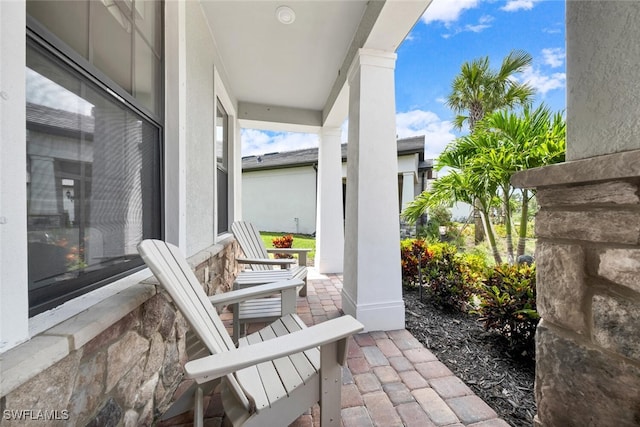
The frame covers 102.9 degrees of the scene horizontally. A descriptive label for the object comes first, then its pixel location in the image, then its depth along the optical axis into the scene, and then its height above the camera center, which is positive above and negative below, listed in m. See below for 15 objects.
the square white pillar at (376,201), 2.40 +0.10
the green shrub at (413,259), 3.31 -0.64
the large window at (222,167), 3.66 +0.67
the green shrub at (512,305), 1.84 -0.71
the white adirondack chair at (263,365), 0.89 -0.62
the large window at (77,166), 0.88 +0.20
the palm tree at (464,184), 3.11 +0.36
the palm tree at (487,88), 6.34 +3.38
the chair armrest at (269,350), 0.82 -0.49
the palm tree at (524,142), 2.59 +0.76
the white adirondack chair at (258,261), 2.48 -0.58
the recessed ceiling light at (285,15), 2.33 +1.85
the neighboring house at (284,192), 10.94 +0.87
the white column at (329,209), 4.47 +0.05
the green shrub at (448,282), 2.71 -0.76
